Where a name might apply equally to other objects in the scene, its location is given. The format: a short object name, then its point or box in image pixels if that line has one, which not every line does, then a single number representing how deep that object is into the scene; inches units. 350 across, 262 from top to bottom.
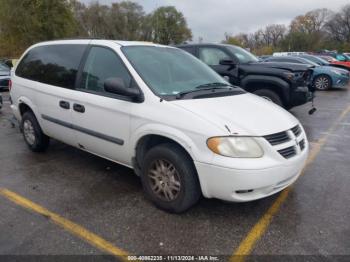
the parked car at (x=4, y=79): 508.7
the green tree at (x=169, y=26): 2992.1
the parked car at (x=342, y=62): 767.7
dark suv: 270.0
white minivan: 109.2
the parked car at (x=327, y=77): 526.3
